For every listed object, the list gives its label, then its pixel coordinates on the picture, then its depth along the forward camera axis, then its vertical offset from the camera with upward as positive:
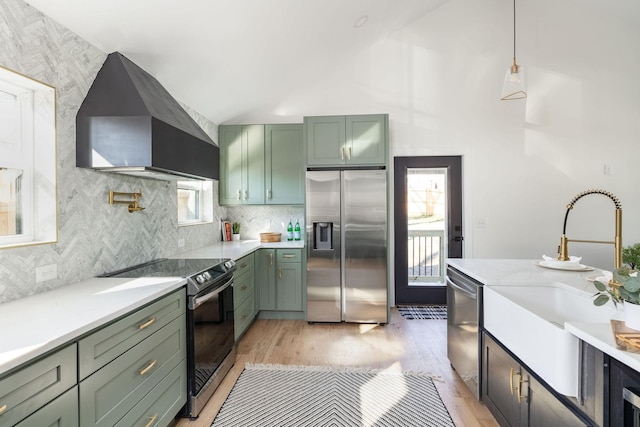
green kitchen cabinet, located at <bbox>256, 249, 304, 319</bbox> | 3.51 -0.78
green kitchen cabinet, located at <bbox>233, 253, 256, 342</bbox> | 2.81 -0.81
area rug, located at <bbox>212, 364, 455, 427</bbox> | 1.91 -1.30
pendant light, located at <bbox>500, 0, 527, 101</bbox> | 2.80 +1.23
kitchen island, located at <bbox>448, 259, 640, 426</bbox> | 1.00 -0.57
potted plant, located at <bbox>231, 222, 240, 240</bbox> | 4.05 -0.20
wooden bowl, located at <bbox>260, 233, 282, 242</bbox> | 3.81 -0.29
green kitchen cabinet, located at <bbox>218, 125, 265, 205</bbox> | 3.79 +0.63
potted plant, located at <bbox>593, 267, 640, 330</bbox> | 0.95 -0.27
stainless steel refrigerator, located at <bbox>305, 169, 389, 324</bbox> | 3.35 -0.37
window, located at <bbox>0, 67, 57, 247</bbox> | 1.55 +0.28
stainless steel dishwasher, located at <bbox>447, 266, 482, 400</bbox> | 1.95 -0.82
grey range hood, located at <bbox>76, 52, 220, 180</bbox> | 1.79 +0.53
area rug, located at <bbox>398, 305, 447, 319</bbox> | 3.67 -1.25
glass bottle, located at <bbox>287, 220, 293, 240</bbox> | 3.93 -0.23
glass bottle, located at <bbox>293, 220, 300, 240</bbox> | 3.98 -0.25
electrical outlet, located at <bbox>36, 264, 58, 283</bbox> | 1.58 -0.31
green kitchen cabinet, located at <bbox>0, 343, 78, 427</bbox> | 0.88 -0.56
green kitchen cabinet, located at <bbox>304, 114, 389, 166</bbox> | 3.41 +0.84
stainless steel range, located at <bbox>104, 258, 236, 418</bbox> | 1.90 -0.73
